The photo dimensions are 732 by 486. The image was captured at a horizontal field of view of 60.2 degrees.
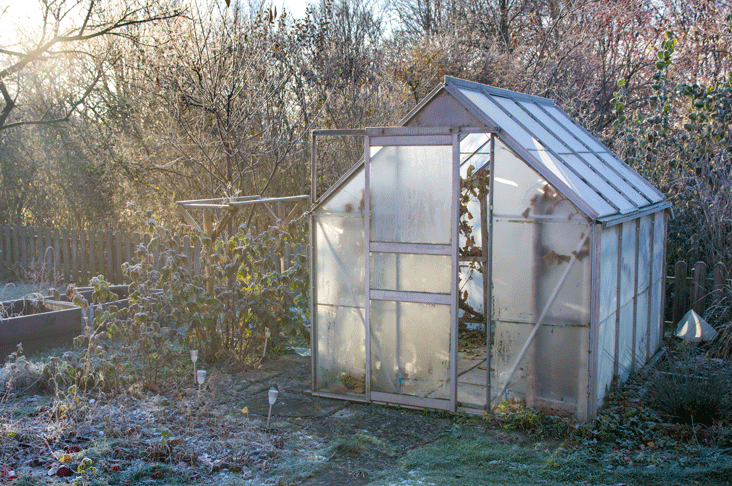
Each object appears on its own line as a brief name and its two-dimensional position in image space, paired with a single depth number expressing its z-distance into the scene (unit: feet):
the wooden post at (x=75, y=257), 38.91
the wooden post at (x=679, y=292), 26.99
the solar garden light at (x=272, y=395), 15.40
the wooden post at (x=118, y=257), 37.35
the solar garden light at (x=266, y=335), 23.21
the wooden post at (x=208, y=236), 23.36
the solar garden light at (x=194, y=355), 18.71
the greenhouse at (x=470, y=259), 17.19
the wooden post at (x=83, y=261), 38.60
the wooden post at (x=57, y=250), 39.27
